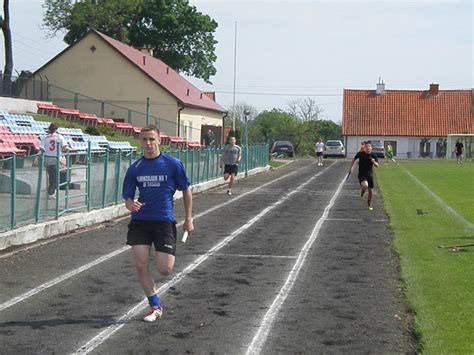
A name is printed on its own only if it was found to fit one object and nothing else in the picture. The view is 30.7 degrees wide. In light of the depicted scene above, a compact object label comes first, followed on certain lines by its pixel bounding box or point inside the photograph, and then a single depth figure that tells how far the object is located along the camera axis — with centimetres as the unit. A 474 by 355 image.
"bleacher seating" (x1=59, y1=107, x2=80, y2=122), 4322
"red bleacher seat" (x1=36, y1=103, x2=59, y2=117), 4316
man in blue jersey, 841
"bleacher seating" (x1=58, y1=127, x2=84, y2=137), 3362
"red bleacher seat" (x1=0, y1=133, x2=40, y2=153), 2641
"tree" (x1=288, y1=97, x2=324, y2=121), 10275
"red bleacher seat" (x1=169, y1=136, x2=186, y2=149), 4578
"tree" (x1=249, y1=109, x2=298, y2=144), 8544
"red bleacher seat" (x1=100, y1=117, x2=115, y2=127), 4438
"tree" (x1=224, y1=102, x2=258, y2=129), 9042
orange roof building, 8144
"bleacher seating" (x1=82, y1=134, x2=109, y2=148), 3408
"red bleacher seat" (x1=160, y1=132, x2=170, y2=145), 4569
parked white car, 6875
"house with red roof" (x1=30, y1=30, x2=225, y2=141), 5450
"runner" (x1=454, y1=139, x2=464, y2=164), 5784
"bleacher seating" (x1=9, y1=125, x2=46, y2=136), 3010
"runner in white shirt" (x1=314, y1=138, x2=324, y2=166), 5338
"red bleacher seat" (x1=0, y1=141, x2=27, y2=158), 2294
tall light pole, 3900
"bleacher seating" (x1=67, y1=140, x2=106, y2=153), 3005
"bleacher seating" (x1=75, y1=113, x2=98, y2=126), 4356
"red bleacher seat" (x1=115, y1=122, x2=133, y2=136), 4491
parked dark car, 7075
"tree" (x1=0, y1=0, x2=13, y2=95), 5012
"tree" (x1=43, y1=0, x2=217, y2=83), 7150
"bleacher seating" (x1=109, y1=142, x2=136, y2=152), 3452
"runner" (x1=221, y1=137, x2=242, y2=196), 2762
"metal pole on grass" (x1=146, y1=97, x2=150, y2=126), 4750
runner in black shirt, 2200
